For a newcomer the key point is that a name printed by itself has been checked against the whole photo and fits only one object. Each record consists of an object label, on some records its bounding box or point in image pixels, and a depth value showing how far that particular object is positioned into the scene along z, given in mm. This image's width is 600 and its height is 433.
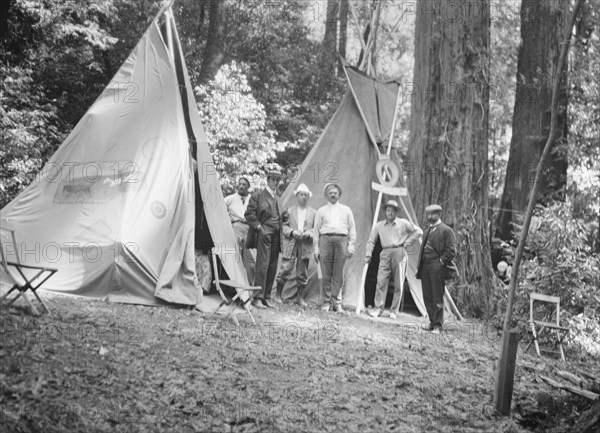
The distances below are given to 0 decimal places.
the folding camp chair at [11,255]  7425
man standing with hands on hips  9023
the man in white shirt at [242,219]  9555
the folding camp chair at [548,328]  7629
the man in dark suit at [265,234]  8648
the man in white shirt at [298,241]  9297
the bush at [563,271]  8459
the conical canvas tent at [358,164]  9750
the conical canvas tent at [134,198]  7949
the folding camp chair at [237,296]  7355
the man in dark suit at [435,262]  8000
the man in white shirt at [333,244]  9023
